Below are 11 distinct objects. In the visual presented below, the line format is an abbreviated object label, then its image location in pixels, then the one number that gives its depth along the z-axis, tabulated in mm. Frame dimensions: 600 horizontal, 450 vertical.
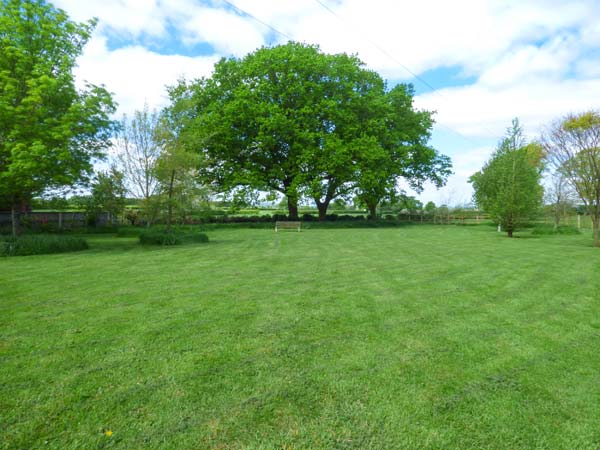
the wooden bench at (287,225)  24600
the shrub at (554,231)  23672
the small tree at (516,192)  20141
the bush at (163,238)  14633
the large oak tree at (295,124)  27250
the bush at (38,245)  10938
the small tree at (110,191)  18436
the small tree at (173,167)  15039
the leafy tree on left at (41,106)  10992
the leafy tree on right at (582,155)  14617
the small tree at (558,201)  25394
